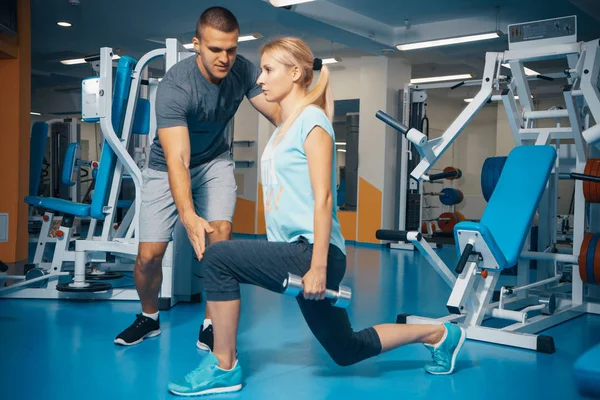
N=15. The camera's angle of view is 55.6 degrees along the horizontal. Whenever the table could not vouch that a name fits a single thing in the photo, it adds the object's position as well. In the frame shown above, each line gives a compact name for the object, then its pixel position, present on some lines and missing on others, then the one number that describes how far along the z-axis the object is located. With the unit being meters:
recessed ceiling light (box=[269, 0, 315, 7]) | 5.79
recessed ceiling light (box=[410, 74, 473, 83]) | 10.16
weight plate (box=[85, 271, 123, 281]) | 4.30
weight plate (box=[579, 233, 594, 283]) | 3.24
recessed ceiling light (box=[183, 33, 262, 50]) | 7.28
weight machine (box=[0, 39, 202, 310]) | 3.39
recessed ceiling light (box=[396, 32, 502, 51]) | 7.00
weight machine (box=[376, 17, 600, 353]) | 2.77
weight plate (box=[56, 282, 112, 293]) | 3.50
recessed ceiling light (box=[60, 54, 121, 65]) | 9.96
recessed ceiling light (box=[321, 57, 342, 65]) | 8.22
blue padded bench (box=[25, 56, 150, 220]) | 3.45
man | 2.14
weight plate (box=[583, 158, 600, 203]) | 3.27
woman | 1.69
